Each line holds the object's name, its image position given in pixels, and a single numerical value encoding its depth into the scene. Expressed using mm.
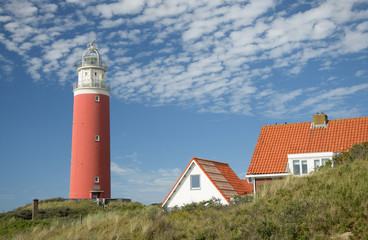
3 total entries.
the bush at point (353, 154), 21795
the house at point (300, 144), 27375
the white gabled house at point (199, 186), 28470
